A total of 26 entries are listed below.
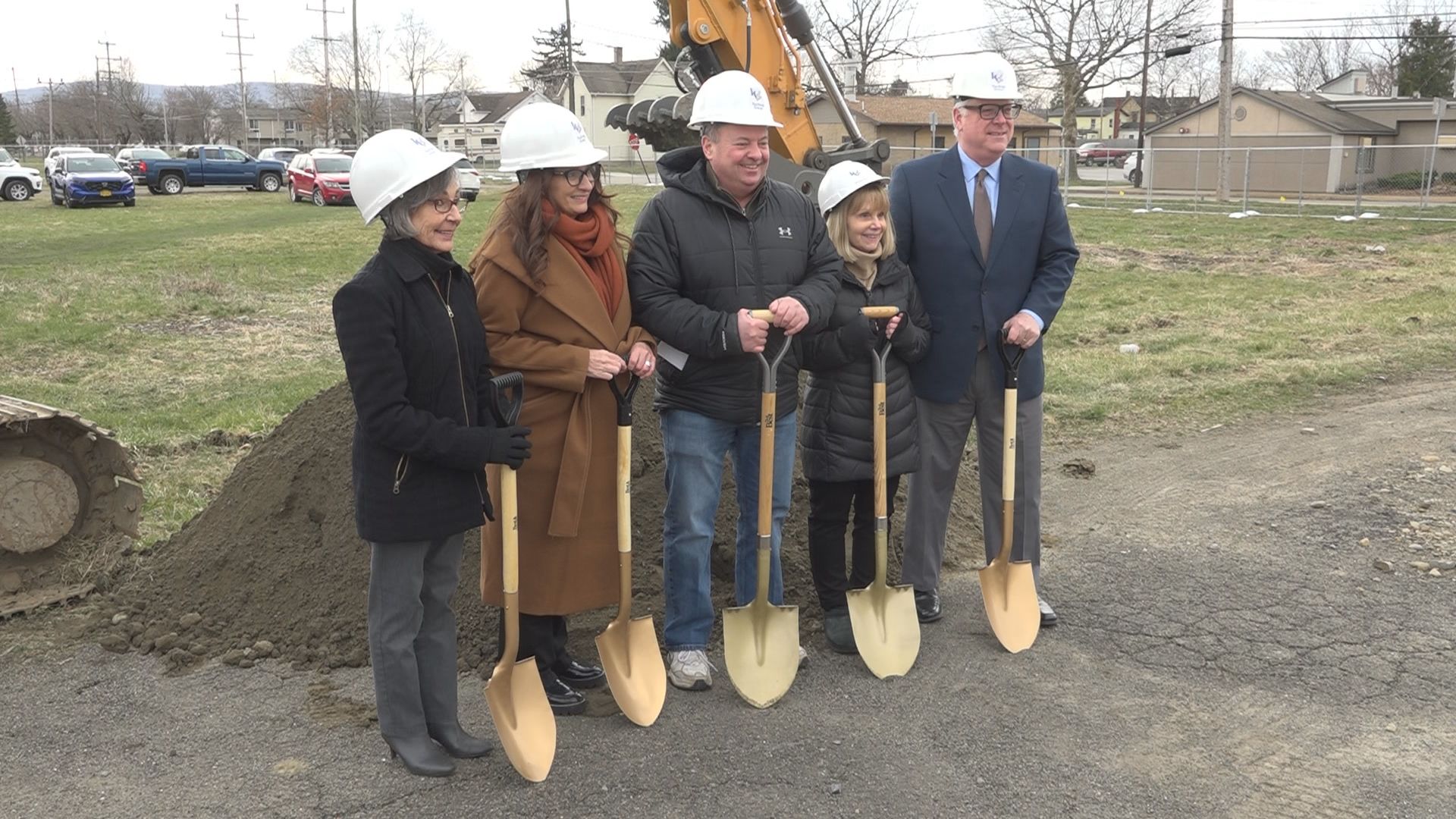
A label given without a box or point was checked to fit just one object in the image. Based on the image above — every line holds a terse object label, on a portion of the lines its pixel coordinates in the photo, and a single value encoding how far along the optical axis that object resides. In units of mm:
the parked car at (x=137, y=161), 38500
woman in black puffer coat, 4352
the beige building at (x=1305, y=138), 39812
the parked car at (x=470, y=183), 30062
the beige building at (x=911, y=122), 53125
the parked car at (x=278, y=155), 44075
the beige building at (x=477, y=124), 91875
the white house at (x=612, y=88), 79125
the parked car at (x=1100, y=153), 59625
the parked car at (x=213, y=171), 38844
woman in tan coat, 3678
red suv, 33375
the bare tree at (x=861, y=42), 58906
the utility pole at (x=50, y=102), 92500
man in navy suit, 4566
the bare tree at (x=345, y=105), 75750
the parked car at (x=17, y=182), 35875
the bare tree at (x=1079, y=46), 49406
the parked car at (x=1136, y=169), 42656
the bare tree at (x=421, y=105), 82250
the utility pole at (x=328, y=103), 69562
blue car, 31266
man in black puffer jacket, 3914
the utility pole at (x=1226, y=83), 33875
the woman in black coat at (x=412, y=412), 3281
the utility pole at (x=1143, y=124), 43756
